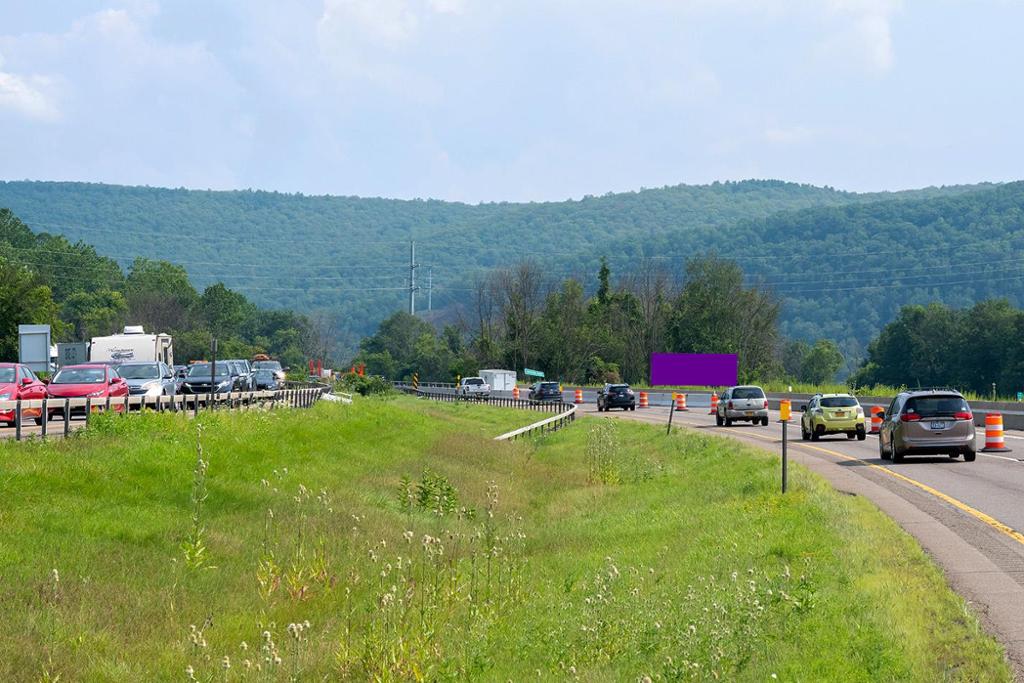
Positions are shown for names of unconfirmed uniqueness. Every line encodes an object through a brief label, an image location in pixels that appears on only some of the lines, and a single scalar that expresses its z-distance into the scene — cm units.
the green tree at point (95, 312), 14800
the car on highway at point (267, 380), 6131
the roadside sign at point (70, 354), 6938
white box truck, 10662
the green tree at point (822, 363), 18075
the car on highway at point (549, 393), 8806
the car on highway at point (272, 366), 6782
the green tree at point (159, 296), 16050
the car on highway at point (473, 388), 9660
